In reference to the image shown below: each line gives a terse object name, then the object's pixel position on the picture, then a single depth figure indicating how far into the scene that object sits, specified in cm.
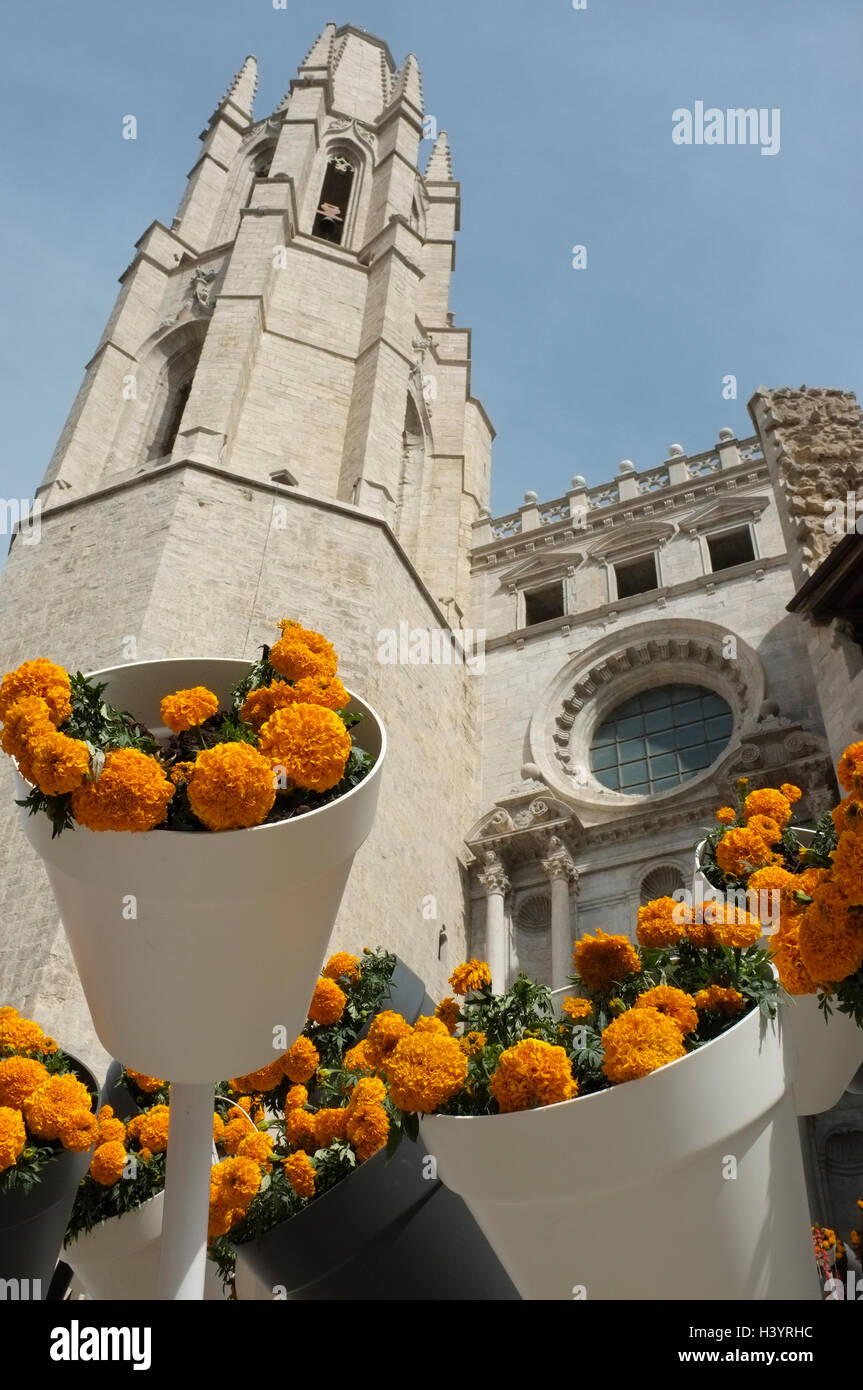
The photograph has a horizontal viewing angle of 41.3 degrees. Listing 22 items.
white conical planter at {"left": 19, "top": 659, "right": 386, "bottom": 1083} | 359
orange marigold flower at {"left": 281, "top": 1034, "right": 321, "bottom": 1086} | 529
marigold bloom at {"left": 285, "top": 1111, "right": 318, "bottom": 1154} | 499
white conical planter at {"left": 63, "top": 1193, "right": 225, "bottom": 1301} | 559
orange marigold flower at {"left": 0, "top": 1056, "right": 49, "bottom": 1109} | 509
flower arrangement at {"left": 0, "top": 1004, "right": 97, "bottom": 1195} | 495
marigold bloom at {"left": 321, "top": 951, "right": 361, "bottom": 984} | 612
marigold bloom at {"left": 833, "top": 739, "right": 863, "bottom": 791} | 373
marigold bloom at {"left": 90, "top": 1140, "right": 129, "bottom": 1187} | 530
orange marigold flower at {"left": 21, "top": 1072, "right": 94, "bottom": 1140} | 500
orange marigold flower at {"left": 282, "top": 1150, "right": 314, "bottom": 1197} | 471
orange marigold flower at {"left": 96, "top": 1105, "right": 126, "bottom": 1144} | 541
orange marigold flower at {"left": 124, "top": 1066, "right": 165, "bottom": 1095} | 578
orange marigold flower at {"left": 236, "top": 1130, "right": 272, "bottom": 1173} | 500
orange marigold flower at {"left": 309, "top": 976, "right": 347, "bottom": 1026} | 572
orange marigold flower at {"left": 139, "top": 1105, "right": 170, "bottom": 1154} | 542
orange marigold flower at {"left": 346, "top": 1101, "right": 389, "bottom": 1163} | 461
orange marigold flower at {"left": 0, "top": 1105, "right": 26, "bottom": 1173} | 473
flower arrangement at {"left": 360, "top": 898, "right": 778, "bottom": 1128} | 359
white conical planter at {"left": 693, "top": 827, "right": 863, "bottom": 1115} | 499
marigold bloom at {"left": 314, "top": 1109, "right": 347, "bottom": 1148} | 484
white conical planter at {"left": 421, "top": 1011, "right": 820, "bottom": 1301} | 344
